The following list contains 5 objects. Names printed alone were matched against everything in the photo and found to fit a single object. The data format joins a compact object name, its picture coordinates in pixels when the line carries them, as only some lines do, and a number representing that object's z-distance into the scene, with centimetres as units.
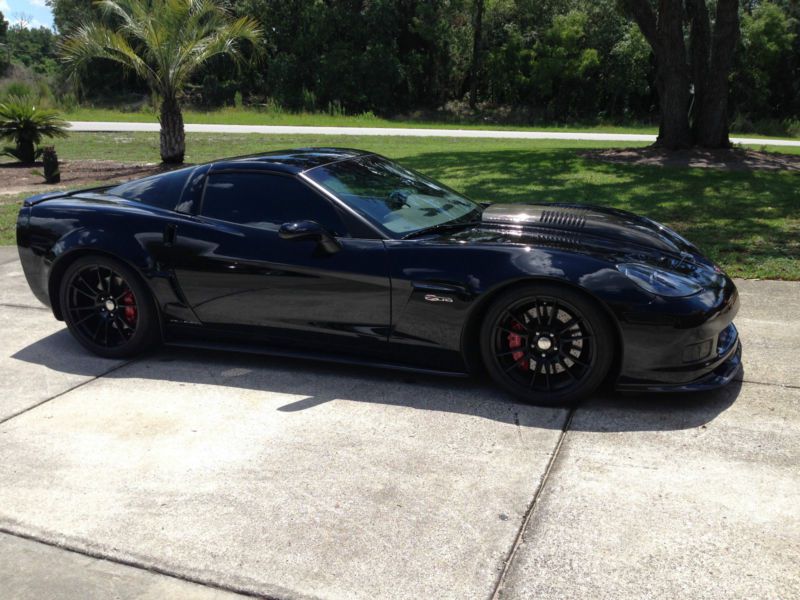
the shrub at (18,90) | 1708
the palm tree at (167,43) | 1484
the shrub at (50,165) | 1336
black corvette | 416
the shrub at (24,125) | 1621
